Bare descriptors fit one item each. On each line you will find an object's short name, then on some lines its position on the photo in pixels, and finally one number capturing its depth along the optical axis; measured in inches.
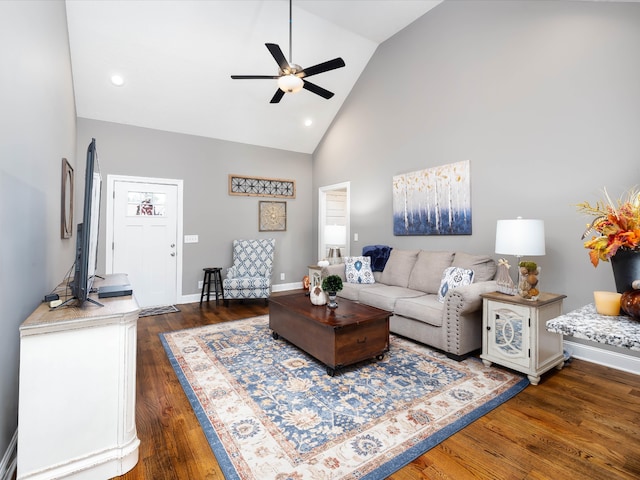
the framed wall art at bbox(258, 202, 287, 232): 230.8
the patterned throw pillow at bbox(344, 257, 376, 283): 165.0
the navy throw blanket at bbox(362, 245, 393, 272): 174.7
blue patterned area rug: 62.7
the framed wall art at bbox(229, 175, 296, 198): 219.8
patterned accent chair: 204.7
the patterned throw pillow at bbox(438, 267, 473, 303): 117.6
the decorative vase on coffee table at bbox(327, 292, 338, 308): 113.9
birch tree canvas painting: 145.9
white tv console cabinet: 52.7
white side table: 94.7
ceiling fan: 124.3
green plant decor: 111.1
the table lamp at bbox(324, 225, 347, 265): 207.2
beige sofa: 108.7
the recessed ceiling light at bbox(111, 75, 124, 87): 158.7
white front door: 180.9
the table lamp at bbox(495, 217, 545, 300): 98.1
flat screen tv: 60.0
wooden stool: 193.5
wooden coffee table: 97.4
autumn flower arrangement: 41.0
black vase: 41.8
